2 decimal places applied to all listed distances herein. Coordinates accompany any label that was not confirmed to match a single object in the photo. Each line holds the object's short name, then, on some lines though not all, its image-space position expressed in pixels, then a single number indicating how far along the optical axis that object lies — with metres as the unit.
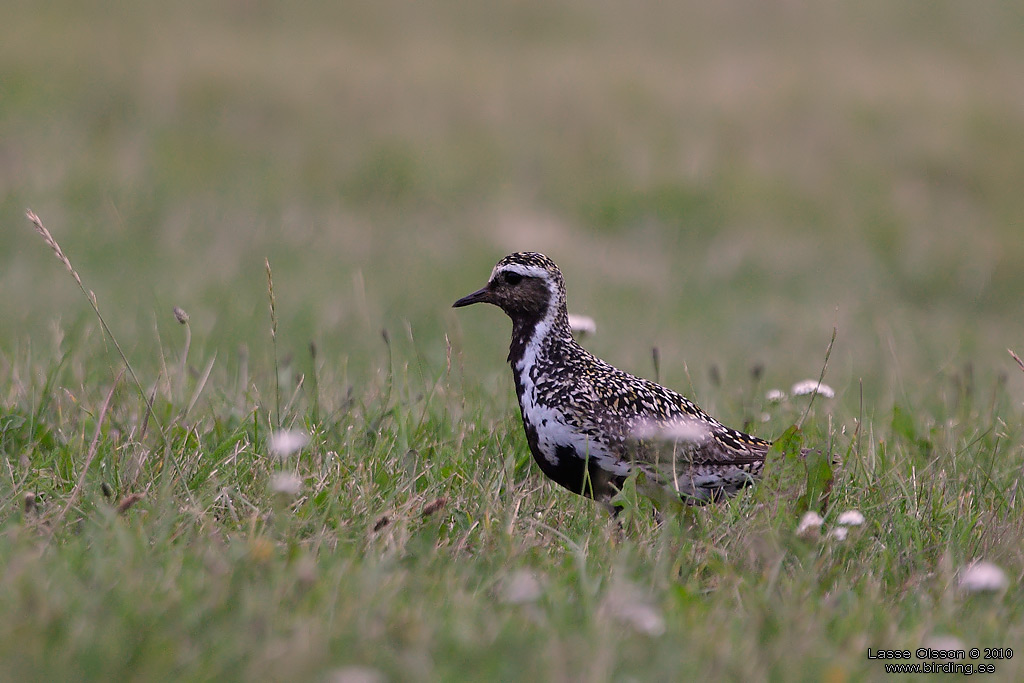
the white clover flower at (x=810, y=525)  8.00
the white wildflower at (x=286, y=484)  7.61
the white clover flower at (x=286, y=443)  8.21
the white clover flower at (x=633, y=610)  6.24
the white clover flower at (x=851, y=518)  8.09
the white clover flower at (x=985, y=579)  6.76
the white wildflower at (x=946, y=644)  6.51
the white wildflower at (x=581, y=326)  11.82
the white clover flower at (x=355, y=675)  5.46
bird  9.20
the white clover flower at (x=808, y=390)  11.02
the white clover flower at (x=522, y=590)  6.61
